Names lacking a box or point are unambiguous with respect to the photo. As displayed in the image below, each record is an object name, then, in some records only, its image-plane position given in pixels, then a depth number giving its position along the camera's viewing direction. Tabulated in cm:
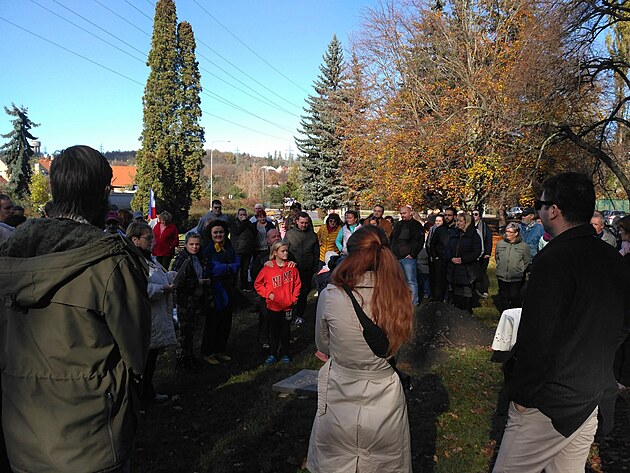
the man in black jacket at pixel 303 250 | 924
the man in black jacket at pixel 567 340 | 246
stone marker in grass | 564
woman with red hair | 293
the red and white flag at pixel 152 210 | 1811
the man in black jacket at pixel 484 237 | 1059
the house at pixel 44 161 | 9078
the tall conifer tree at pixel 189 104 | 4200
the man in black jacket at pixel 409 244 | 1011
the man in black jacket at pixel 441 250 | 1011
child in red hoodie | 673
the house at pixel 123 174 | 10076
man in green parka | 190
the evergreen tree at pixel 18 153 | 4944
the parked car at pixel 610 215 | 3578
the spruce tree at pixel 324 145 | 3981
